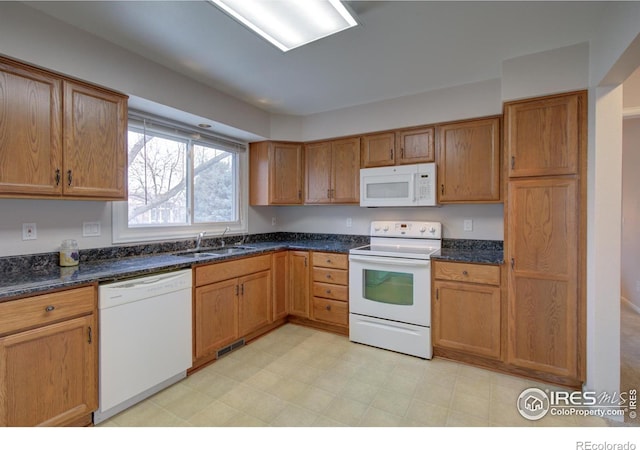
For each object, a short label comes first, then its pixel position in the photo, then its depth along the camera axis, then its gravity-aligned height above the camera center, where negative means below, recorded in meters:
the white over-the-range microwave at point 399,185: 2.85 +0.34
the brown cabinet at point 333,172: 3.32 +0.55
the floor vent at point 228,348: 2.63 -1.14
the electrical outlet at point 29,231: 1.94 -0.07
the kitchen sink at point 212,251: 2.76 -0.30
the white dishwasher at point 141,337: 1.81 -0.77
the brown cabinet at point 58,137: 1.66 +0.51
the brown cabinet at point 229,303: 2.42 -0.73
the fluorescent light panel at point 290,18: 1.57 +1.12
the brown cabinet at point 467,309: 2.38 -0.72
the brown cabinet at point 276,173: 3.54 +0.56
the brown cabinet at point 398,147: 2.91 +0.73
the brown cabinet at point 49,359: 1.46 -0.72
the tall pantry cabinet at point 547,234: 2.09 -0.10
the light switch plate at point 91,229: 2.22 -0.06
